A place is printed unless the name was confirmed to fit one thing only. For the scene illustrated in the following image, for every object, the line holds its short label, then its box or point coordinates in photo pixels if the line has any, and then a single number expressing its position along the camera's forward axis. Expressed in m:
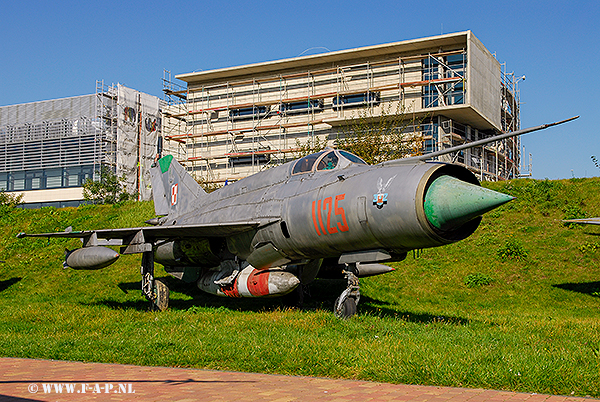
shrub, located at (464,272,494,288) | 17.78
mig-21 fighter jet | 9.22
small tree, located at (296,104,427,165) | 26.79
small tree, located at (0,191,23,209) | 36.81
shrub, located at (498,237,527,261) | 19.41
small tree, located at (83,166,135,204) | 57.75
